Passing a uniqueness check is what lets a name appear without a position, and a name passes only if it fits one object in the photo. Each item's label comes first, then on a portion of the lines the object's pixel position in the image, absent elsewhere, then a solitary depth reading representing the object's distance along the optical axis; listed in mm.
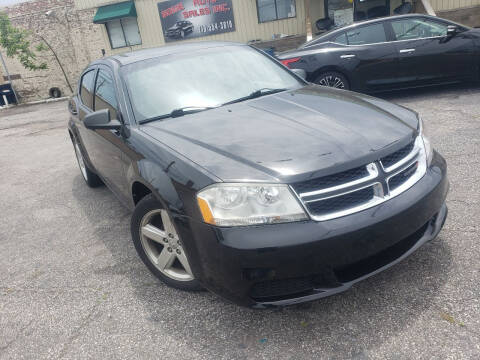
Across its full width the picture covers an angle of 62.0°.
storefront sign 17250
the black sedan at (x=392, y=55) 7062
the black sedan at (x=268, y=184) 1972
